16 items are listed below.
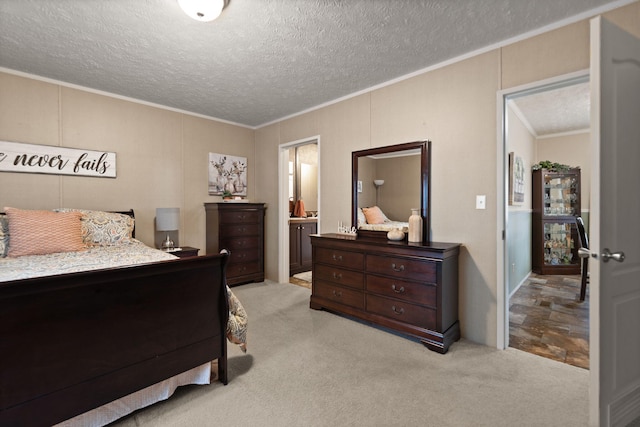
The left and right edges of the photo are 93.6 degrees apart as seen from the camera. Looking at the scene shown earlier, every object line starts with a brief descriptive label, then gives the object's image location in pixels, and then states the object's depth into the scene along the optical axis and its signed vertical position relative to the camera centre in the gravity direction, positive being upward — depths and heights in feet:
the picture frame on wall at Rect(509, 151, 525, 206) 13.43 +1.51
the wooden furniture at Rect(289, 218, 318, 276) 16.67 -1.78
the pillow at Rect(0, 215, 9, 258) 8.23 -0.67
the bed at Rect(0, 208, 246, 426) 4.32 -2.11
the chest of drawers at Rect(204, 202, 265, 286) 14.08 -1.18
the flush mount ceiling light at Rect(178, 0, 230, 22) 6.28 +4.36
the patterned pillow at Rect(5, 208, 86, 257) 8.26 -0.59
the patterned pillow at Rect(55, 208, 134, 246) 9.97 -0.55
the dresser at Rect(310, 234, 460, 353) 8.18 -2.23
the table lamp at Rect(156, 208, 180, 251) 12.33 -0.33
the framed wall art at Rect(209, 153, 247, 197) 15.02 +1.94
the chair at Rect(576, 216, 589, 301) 12.10 -2.06
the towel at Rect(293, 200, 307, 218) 18.40 +0.12
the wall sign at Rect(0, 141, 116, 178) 9.91 +1.86
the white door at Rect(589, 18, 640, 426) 4.57 -0.23
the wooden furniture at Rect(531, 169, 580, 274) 16.97 -0.53
